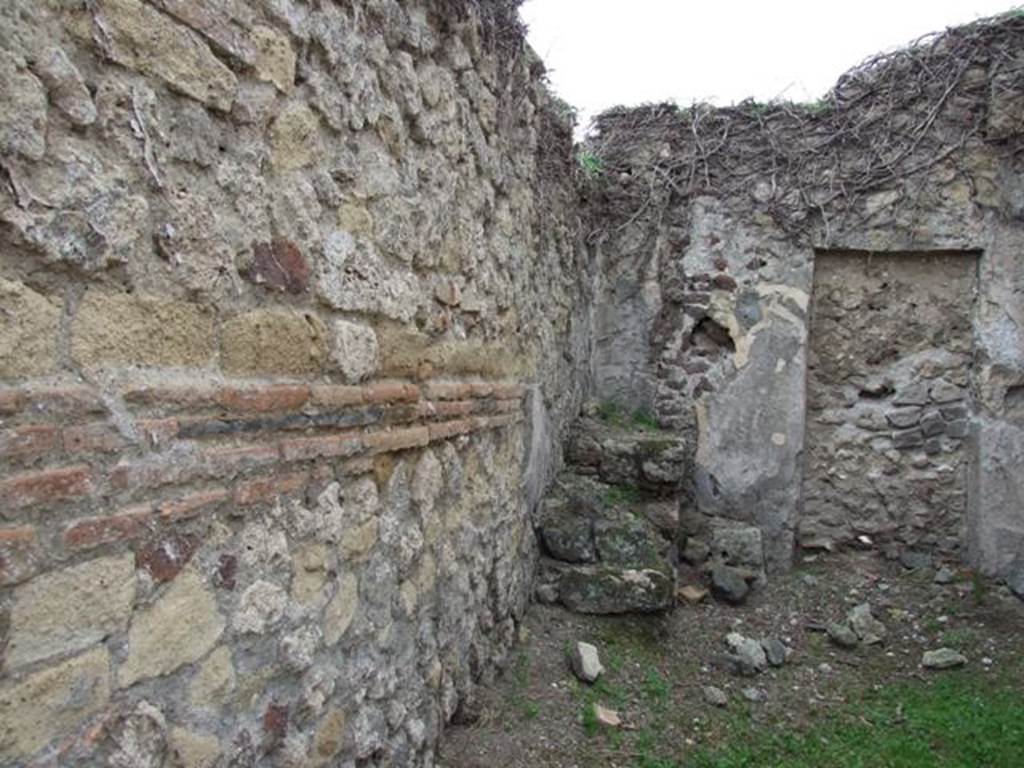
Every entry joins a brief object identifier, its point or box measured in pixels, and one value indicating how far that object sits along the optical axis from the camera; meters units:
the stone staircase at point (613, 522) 3.92
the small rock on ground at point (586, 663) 3.39
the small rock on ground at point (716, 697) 3.57
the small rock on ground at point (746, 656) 3.92
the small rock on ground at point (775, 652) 4.06
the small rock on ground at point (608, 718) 3.13
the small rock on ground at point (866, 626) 4.36
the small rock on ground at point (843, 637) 4.31
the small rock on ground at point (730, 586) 4.64
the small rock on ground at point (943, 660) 4.04
